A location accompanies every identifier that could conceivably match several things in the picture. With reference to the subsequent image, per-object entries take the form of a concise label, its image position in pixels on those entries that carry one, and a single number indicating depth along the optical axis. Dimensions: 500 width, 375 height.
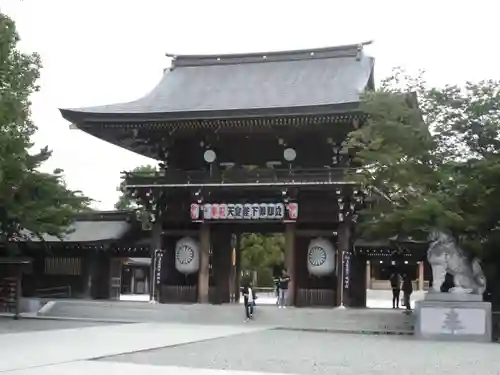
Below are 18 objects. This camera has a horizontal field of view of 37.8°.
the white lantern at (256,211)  26.83
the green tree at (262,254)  50.50
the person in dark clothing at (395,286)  28.78
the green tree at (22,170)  18.25
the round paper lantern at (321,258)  26.67
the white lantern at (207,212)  27.22
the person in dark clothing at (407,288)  26.97
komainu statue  20.30
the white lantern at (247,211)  26.88
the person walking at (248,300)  23.80
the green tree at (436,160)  19.72
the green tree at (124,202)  60.22
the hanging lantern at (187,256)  27.95
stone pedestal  19.64
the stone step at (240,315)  22.88
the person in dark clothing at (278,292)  26.58
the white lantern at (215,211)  27.19
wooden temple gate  26.19
